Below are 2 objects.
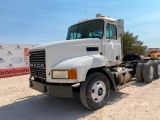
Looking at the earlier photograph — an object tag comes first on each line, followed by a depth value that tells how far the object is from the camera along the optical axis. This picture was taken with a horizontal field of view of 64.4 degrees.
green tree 25.30
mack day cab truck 3.33
